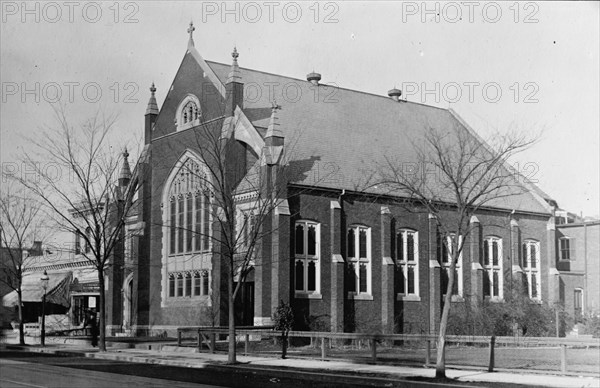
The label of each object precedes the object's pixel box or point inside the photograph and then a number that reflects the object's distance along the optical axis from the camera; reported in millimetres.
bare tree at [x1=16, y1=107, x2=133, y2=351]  33688
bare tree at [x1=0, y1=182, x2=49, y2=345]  44094
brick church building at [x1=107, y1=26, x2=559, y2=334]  37031
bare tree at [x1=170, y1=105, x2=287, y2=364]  32969
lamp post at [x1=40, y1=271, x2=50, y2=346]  37062
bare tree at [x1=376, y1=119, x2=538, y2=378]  21062
